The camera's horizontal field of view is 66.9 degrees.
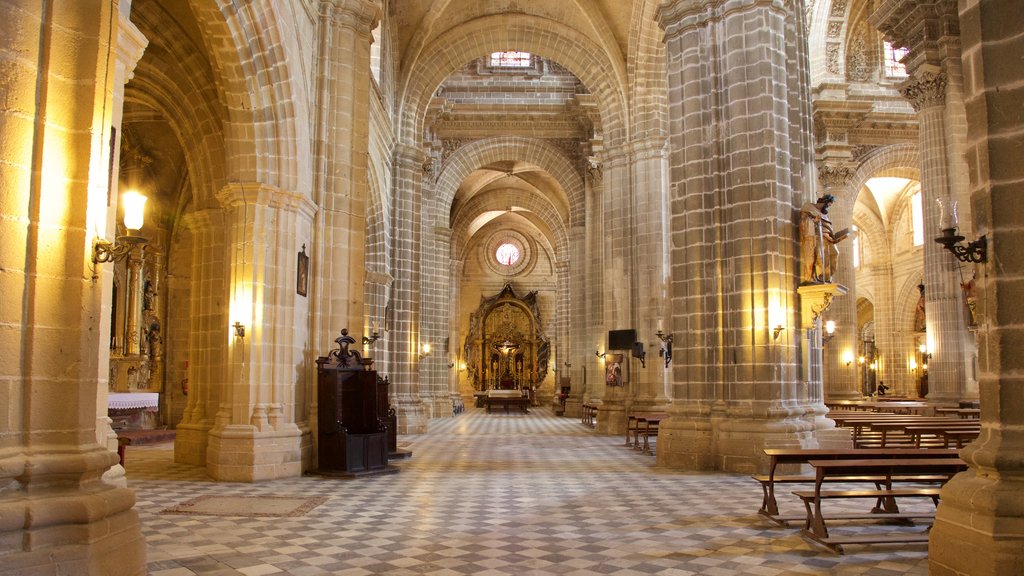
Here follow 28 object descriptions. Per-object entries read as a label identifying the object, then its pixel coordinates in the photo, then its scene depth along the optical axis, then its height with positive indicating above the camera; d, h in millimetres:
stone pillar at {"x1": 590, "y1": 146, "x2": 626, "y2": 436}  21078 +2747
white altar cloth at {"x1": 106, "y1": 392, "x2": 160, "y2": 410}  17406 -713
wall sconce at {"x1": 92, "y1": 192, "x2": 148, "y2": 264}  5242 +936
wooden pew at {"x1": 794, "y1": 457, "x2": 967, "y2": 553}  6766 -1024
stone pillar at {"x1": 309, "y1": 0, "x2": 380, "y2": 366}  13273 +3448
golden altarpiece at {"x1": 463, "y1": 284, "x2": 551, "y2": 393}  47438 +1131
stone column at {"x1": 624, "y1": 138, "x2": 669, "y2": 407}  20125 +2816
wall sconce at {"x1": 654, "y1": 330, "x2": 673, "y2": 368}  18156 +501
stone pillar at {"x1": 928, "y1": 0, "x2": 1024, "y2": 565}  4840 +314
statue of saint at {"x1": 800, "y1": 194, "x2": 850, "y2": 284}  11945 +1889
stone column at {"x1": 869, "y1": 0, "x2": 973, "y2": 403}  17234 +5127
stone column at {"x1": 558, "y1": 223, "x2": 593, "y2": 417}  31625 +2027
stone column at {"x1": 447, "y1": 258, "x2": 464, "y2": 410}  42188 +2121
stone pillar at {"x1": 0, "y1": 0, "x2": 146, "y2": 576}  4668 +424
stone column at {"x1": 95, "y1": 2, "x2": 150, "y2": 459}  6980 +2516
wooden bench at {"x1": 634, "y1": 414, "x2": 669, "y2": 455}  15859 -1339
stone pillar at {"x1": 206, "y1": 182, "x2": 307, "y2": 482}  11375 +369
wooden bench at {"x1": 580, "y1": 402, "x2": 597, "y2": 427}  25164 -1541
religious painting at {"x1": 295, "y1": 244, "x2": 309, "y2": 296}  12445 +1496
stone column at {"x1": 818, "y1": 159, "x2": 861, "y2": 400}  25312 +1700
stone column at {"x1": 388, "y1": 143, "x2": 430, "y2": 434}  23719 +3111
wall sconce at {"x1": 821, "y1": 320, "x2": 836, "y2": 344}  22888 +1075
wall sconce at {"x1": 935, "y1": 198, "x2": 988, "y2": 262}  5199 +907
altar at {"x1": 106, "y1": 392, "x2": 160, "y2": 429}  17703 -978
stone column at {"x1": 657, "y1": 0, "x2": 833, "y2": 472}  11938 +2165
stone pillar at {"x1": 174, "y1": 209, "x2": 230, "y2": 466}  13234 +564
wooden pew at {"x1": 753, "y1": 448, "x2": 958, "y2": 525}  7766 -915
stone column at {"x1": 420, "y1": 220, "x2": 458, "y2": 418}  31641 +2057
